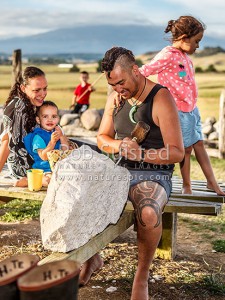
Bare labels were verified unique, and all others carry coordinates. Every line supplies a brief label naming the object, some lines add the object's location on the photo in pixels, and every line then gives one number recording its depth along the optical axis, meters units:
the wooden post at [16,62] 14.54
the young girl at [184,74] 4.90
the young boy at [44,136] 4.91
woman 5.00
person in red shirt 14.70
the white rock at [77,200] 3.52
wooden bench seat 3.74
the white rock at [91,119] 12.74
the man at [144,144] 3.90
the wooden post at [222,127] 11.21
